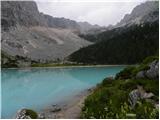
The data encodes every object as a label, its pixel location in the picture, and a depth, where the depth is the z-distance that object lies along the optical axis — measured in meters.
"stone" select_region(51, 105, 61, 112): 8.66
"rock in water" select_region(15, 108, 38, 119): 5.99
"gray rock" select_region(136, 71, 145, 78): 8.53
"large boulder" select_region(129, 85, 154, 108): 6.38
